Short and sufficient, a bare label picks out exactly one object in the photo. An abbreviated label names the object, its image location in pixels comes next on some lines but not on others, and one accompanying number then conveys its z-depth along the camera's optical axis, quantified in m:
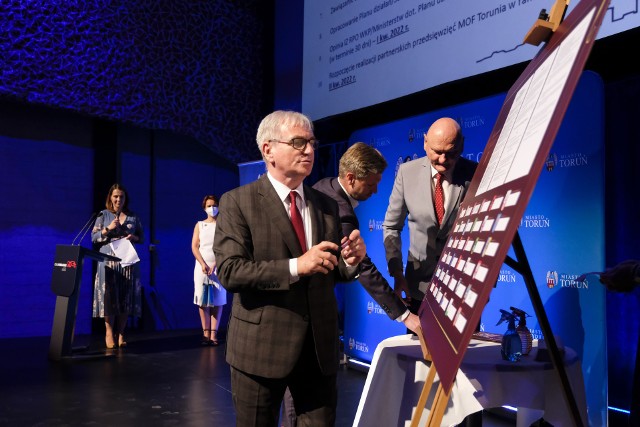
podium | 5.27
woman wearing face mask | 6.13
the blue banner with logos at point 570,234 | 3.15
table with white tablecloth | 1.79
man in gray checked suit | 1.71
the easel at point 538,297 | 1.31
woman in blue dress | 5.57
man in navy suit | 2.36
